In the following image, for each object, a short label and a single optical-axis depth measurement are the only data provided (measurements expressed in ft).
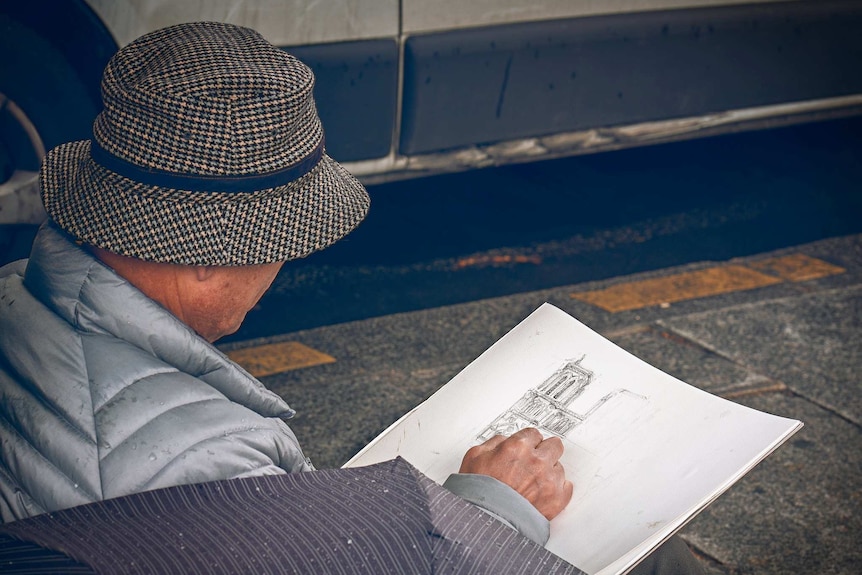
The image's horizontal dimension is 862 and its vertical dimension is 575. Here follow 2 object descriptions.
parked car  10.48
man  5.94
